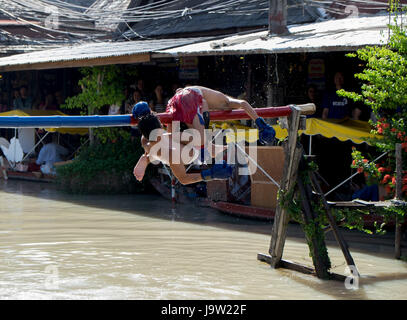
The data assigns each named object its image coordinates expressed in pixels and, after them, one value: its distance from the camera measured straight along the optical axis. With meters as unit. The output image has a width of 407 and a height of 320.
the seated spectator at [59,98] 22.14
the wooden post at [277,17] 14.89
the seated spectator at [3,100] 23.49
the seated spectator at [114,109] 18.41
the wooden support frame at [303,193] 9.05
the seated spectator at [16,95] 22.69
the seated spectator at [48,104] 21.41
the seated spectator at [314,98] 15.20
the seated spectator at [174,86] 17.21
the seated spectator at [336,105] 14.11
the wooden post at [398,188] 10.07
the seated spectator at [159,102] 17.47
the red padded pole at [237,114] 8.34
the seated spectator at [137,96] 17.84
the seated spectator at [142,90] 18.11
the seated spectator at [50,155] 19.50
